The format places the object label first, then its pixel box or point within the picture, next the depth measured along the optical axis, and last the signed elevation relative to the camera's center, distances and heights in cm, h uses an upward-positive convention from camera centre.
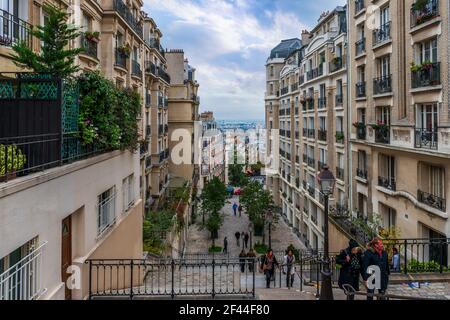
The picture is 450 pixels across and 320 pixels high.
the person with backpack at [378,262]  952 -279
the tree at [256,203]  3566 -509
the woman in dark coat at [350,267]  980 -299
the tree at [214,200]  3479 -490
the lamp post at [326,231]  913 -208
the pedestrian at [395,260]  1217 -361
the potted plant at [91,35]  1719 +500
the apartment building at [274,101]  5116 +613
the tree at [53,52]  893 +224
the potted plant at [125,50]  2162 +549
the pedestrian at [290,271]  1326 -439
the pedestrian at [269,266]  1343 -420
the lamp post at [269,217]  3159 -561
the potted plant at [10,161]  597 -19
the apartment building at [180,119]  4119 +315
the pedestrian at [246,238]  3212 -743
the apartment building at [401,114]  1570 +163
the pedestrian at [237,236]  3306 -738
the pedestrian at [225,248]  3008 -769
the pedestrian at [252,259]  1056 -301
